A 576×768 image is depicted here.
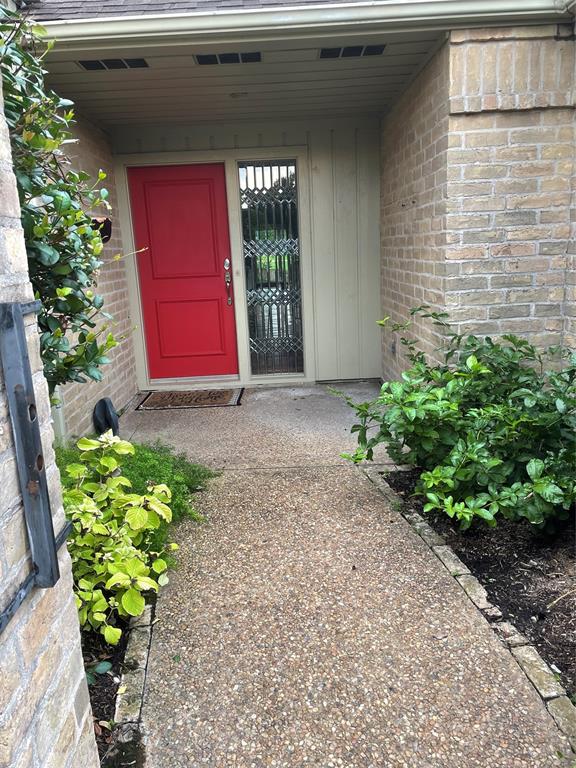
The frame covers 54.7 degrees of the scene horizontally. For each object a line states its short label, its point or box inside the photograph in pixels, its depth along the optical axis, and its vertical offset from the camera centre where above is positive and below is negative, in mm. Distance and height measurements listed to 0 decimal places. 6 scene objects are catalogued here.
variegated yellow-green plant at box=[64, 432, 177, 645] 2062 -1051
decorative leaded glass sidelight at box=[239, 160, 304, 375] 5363 -24
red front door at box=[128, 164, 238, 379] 5371 -15
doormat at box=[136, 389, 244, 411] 5188 -1258
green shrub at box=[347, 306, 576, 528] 2475 -887
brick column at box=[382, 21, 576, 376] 3264 +426
